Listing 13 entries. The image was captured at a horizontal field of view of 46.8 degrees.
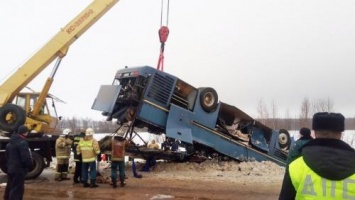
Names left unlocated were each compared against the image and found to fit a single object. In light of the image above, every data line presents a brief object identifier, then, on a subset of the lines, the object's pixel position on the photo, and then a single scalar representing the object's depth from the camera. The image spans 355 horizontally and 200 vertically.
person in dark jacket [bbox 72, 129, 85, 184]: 11.06
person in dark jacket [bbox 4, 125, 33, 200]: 7.24
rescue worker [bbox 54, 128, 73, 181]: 11.75
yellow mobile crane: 12.64
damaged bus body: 12.03
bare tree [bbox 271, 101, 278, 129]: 40.06
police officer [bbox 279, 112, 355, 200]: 2.36
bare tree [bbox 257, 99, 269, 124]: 40.56
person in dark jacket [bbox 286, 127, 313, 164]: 6.96
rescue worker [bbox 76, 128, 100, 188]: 10.30
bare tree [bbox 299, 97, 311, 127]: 36.25
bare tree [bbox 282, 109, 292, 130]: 42.66
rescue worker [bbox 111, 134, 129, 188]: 10.26
